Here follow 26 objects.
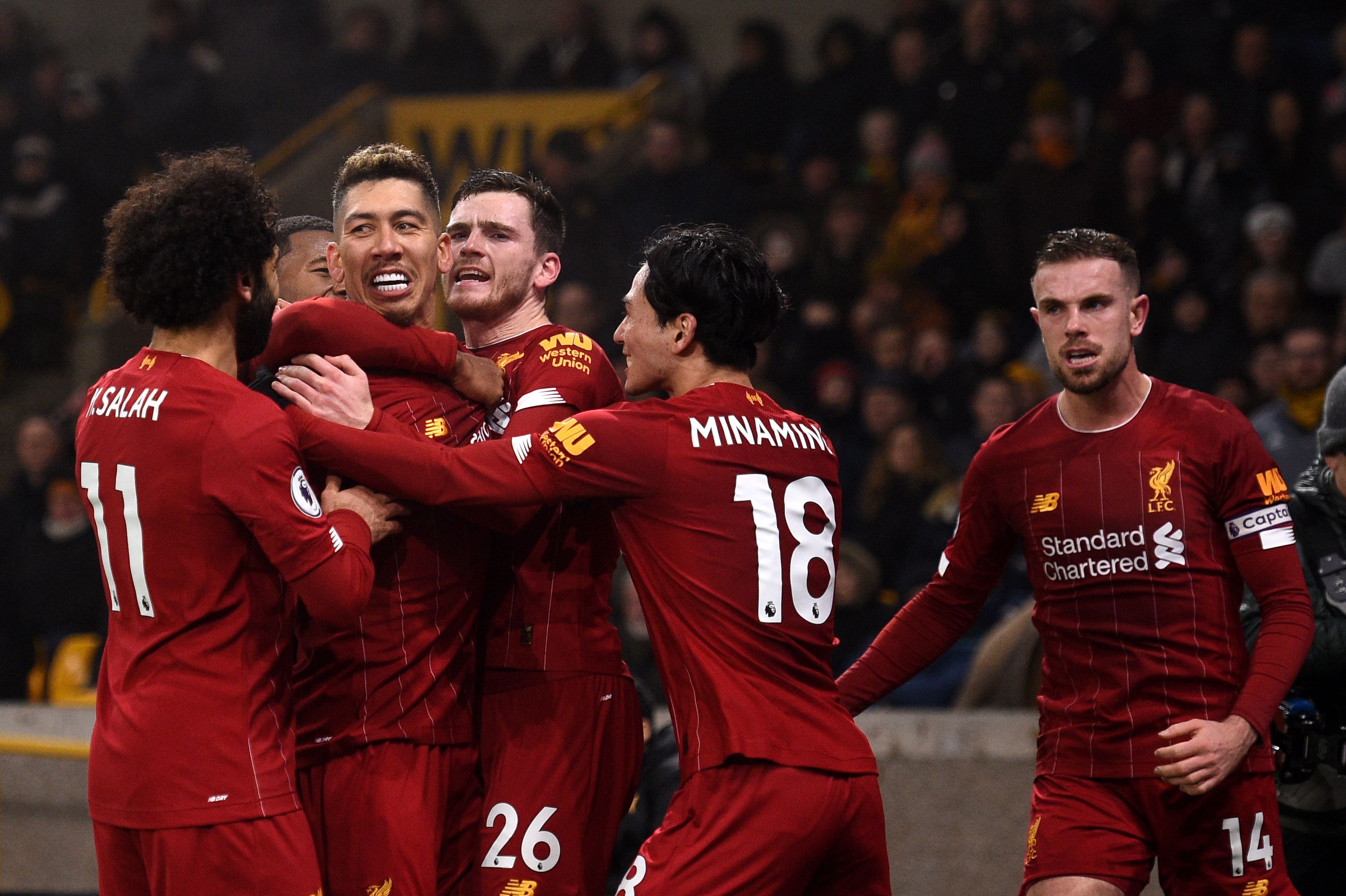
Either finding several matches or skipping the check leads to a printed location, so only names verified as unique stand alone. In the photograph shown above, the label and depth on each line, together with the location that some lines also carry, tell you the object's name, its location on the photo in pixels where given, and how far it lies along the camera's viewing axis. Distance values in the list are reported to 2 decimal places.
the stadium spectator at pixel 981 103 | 22.33
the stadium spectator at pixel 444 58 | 29.36
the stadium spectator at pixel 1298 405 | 15.00
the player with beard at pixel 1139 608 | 8.08
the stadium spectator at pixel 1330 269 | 18.36
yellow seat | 17.33
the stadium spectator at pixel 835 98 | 24.20
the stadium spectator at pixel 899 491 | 17.05
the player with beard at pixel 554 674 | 7.98
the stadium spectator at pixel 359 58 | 30.30
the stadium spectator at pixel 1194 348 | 17.91
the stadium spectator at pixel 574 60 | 28.45
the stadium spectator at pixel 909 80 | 23.19
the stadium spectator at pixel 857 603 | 15.53
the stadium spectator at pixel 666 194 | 23.45
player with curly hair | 6.74
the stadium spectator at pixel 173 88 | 28.56
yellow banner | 27.67
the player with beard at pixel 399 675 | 7.60
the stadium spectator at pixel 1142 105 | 21.77
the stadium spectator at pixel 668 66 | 27.53
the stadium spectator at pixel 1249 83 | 20.20
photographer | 9.16
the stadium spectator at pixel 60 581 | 18.67
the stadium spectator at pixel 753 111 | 25.36
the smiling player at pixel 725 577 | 7.05
